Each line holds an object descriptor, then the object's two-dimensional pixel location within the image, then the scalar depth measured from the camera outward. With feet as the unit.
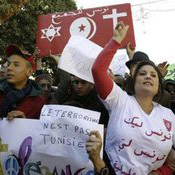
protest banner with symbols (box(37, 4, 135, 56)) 9.16
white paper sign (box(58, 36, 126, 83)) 5.62
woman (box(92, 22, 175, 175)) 4.80
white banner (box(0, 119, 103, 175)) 5.44
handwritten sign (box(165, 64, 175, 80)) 17.79
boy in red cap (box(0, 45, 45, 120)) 5.98
